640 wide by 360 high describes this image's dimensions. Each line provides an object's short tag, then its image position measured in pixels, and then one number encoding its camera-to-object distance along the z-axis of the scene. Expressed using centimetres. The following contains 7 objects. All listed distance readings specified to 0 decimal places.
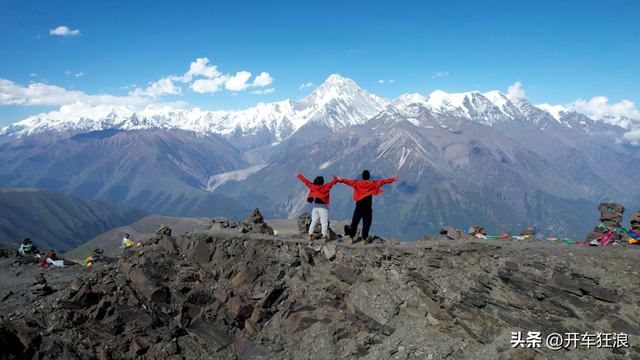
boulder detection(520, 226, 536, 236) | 2167
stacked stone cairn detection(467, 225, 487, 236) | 2001
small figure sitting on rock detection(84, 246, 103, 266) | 2416
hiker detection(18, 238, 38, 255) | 2402
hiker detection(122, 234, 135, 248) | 2248
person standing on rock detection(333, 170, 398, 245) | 1589
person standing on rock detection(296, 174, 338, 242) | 1627
